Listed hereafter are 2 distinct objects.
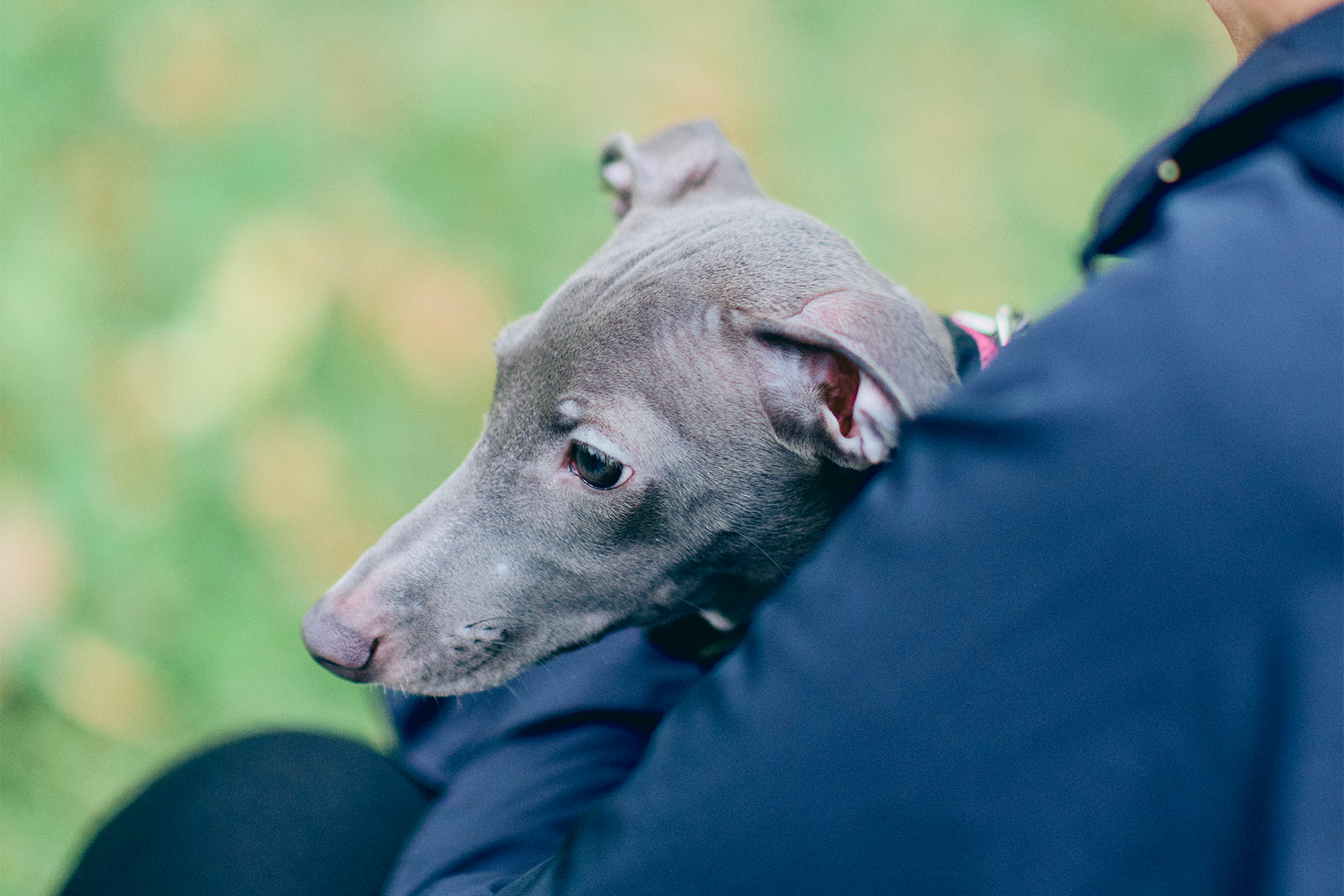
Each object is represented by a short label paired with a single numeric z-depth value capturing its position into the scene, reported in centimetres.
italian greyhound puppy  144
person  135
